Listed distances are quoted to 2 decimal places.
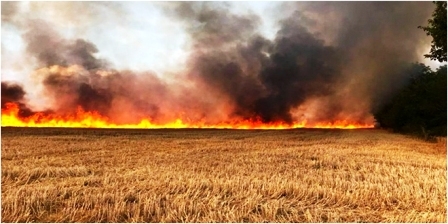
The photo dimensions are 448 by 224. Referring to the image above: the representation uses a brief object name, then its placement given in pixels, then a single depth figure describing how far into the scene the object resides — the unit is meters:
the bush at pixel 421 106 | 47.03
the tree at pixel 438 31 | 27.97
